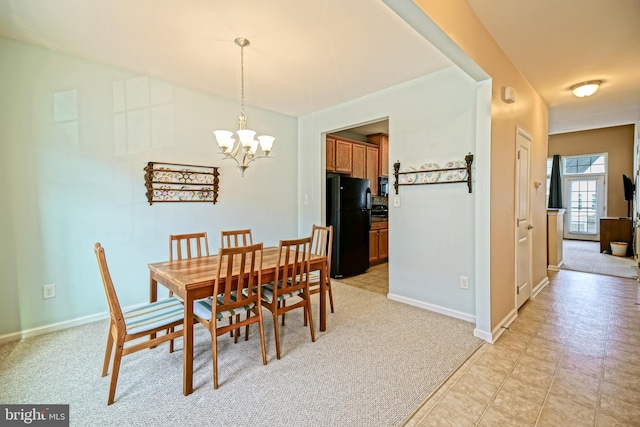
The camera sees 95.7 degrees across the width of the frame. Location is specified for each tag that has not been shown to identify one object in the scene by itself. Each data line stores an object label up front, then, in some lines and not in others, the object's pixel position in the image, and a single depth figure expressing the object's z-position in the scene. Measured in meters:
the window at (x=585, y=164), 7.32
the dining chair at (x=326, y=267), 2.90
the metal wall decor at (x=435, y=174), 2.88
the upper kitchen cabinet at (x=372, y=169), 5.74
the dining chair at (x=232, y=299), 1.92
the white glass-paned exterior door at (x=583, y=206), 7.54
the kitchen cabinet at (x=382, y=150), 5.98
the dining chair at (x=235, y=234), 2.97
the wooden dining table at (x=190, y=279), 1.83
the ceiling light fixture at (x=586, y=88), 3.34
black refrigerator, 4.48
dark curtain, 7.97
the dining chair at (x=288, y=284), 2.31
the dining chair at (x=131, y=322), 1.72
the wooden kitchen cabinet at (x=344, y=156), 5.07
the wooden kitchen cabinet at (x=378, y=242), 5.26
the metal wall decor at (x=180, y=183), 3.24
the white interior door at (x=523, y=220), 3.08
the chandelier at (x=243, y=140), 2.46
